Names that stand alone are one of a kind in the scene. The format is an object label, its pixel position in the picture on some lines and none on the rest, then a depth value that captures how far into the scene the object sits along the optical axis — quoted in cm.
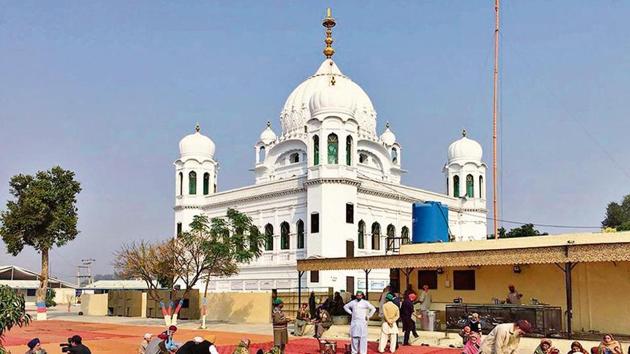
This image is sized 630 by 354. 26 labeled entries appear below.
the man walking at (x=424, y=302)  1967
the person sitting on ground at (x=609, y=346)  1135
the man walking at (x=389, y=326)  1617
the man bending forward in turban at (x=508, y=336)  986
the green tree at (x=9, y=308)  1066
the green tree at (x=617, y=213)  6706
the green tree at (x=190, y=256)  3050
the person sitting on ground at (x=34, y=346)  1130
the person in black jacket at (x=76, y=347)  1084
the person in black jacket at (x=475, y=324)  1404
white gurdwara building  3766
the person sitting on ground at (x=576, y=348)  1067
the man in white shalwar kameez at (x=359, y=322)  1509
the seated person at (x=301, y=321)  2067
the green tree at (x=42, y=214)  3666
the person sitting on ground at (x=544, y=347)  1099
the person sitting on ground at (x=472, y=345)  1204
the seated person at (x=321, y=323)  1789
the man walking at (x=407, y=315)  1748
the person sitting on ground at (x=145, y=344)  1296
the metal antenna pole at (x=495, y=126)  2740
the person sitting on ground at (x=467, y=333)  1273
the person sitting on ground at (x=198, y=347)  950
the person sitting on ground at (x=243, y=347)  1149
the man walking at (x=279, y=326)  1622
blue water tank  2577
